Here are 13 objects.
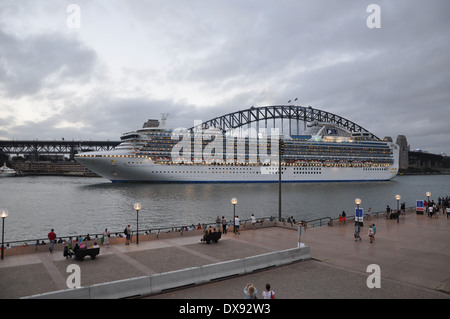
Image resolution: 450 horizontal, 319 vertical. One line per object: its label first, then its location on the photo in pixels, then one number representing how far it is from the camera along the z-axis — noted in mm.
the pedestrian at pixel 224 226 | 20156
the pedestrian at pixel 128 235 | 16816
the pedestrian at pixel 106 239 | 16750
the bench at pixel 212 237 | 17156
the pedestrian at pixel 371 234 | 17797
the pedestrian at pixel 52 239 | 15312
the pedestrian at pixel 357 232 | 18094
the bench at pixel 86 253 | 13477
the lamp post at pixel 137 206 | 18734
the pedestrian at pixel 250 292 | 8188
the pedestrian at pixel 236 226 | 20302
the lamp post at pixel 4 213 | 15210
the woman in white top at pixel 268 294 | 8341
